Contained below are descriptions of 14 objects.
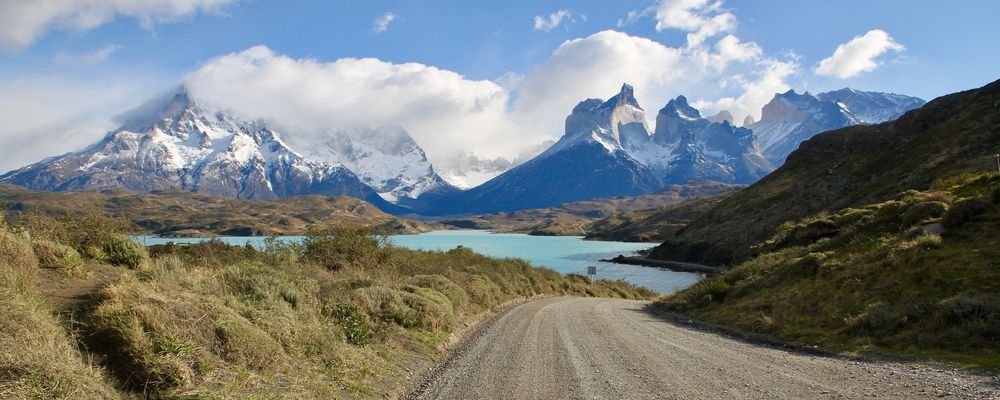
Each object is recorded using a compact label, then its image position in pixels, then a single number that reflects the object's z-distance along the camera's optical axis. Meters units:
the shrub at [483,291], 27.03
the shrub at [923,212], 22.27
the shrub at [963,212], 19.23
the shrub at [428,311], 16.50
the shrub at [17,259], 7.68
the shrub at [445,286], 22.38
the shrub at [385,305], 14.66
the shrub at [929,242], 17.66
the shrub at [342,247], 24.85
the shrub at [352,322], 12.02
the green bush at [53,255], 9.58
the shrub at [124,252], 12.96
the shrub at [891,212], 25.38
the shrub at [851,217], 29.97
